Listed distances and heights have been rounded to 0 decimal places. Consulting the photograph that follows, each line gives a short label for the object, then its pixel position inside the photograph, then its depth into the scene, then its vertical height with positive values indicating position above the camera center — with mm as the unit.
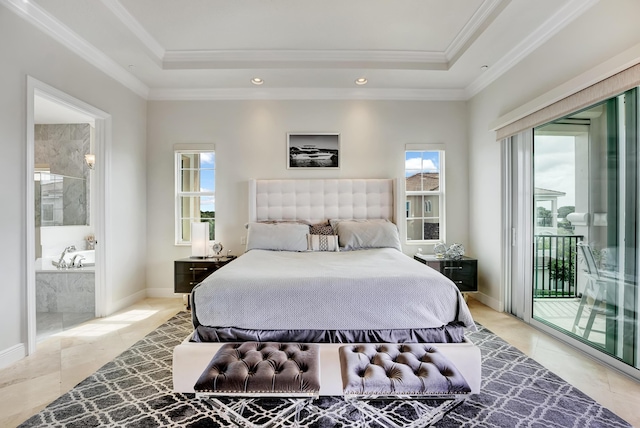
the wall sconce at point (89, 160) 4785 +829
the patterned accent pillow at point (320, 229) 3954 -212
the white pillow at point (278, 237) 3660 -289
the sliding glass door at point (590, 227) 2332 -132
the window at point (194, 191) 4500 +318
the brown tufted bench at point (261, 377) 1529 -830
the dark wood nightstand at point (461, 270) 3883 -727
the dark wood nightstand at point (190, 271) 3916 -729
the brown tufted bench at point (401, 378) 1524 -833
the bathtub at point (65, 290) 4023 -993
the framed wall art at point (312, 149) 4426 +900
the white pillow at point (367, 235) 3768 -279
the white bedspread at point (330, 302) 2092 -605
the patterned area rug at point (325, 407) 1796 -1204
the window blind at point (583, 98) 2141 +910
